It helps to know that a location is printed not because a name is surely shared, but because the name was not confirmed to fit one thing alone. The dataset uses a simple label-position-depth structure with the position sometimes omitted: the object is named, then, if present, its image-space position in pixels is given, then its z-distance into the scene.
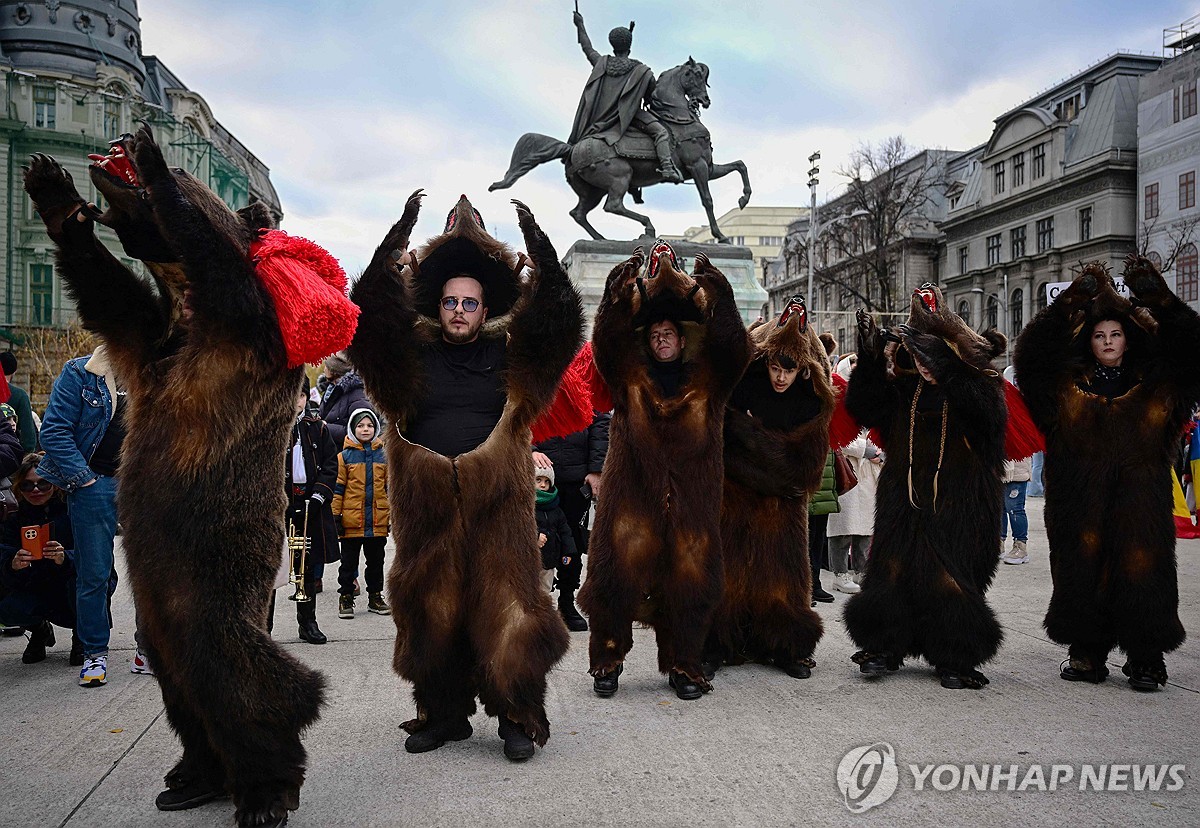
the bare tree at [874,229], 43.19
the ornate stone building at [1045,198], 43.22
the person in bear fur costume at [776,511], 5.43
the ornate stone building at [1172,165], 37.75
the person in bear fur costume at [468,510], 3.93
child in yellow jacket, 7.27
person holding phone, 5.56
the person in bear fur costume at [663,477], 5.00
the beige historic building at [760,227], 112.25
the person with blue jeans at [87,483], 5.13
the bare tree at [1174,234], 37.31
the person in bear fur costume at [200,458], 3.07
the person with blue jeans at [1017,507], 9.91
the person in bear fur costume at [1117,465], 5.03
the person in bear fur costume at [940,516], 5.09
